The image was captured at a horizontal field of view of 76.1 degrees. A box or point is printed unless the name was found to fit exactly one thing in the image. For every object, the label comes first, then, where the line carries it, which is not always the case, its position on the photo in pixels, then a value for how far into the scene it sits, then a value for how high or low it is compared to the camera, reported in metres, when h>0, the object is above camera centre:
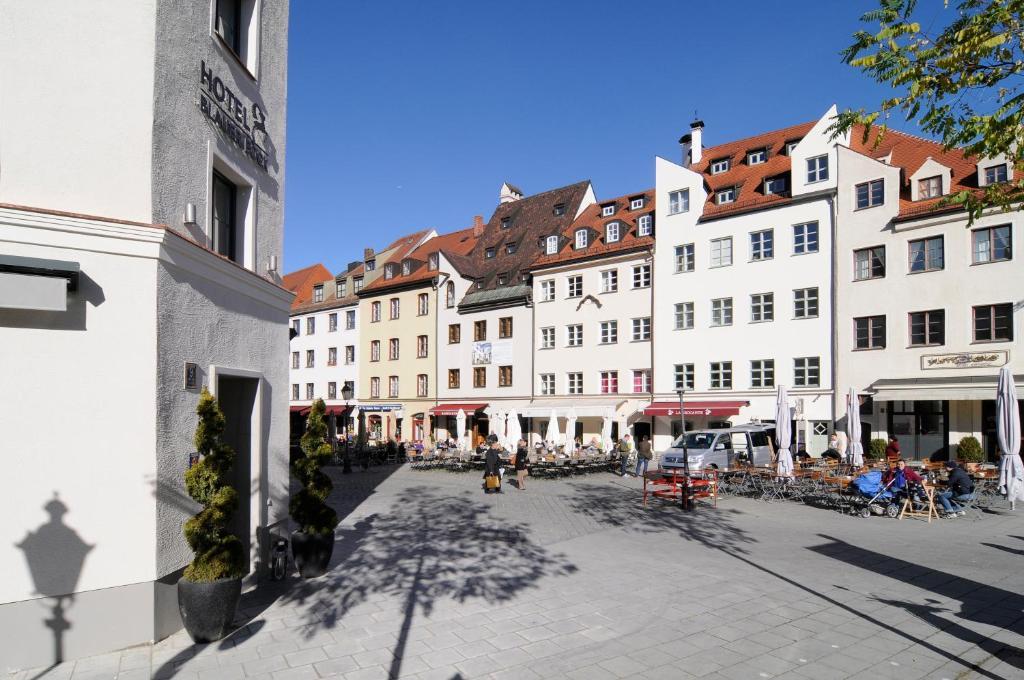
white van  22.91 -2.74
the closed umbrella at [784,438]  19.39 -1.90
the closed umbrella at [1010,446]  15.07 -1.62
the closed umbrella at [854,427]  21.00 -1.69
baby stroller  15.66 -2.91
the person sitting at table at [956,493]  15.49 -2.80
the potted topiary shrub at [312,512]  10.23 -2.18
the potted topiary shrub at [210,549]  7.27 -1.98
